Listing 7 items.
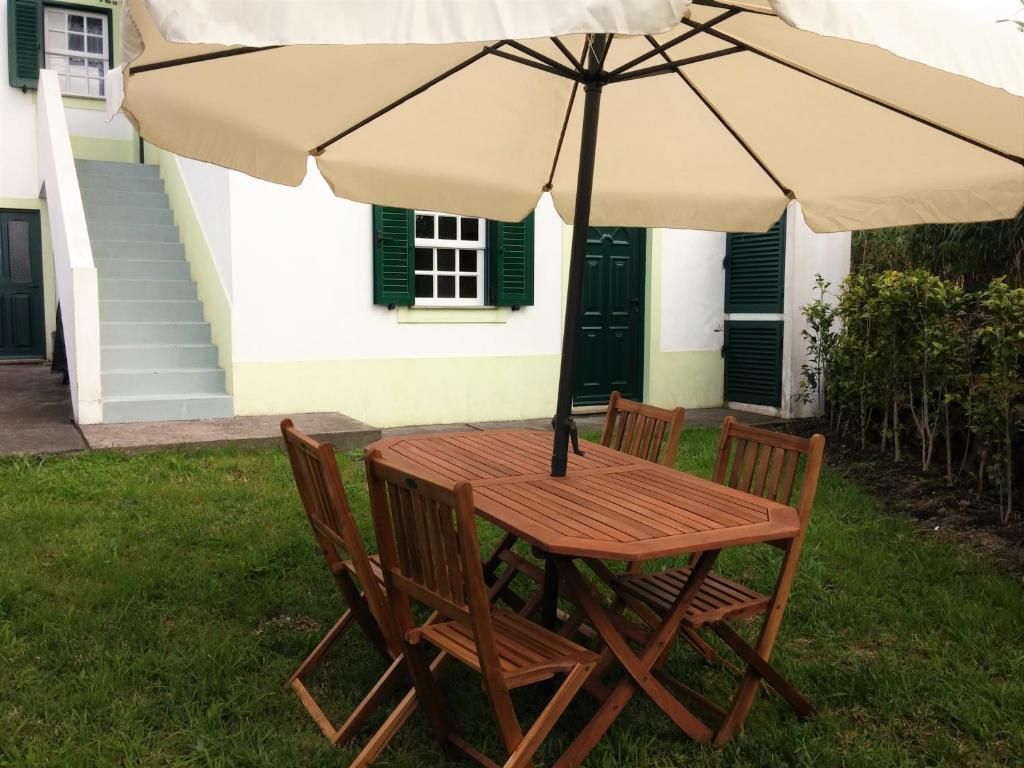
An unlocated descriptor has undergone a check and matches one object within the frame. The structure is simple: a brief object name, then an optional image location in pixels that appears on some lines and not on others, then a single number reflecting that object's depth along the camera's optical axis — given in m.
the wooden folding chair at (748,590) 2.84
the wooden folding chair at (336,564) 2.60
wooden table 2.43
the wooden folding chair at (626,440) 3.46
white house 7.60
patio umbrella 3.20
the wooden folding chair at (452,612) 2.21
